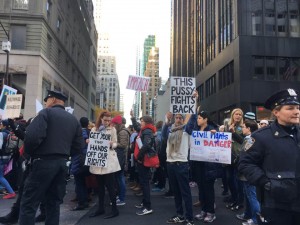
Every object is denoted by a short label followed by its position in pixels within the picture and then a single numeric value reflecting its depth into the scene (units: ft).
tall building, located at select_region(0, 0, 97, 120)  66.79
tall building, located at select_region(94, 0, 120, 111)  392.15
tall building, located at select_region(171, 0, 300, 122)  74.03
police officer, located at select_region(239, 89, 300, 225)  7.20
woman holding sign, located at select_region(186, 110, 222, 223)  15.79
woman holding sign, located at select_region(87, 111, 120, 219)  16.69
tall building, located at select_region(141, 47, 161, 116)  293.83
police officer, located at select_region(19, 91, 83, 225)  11.25
